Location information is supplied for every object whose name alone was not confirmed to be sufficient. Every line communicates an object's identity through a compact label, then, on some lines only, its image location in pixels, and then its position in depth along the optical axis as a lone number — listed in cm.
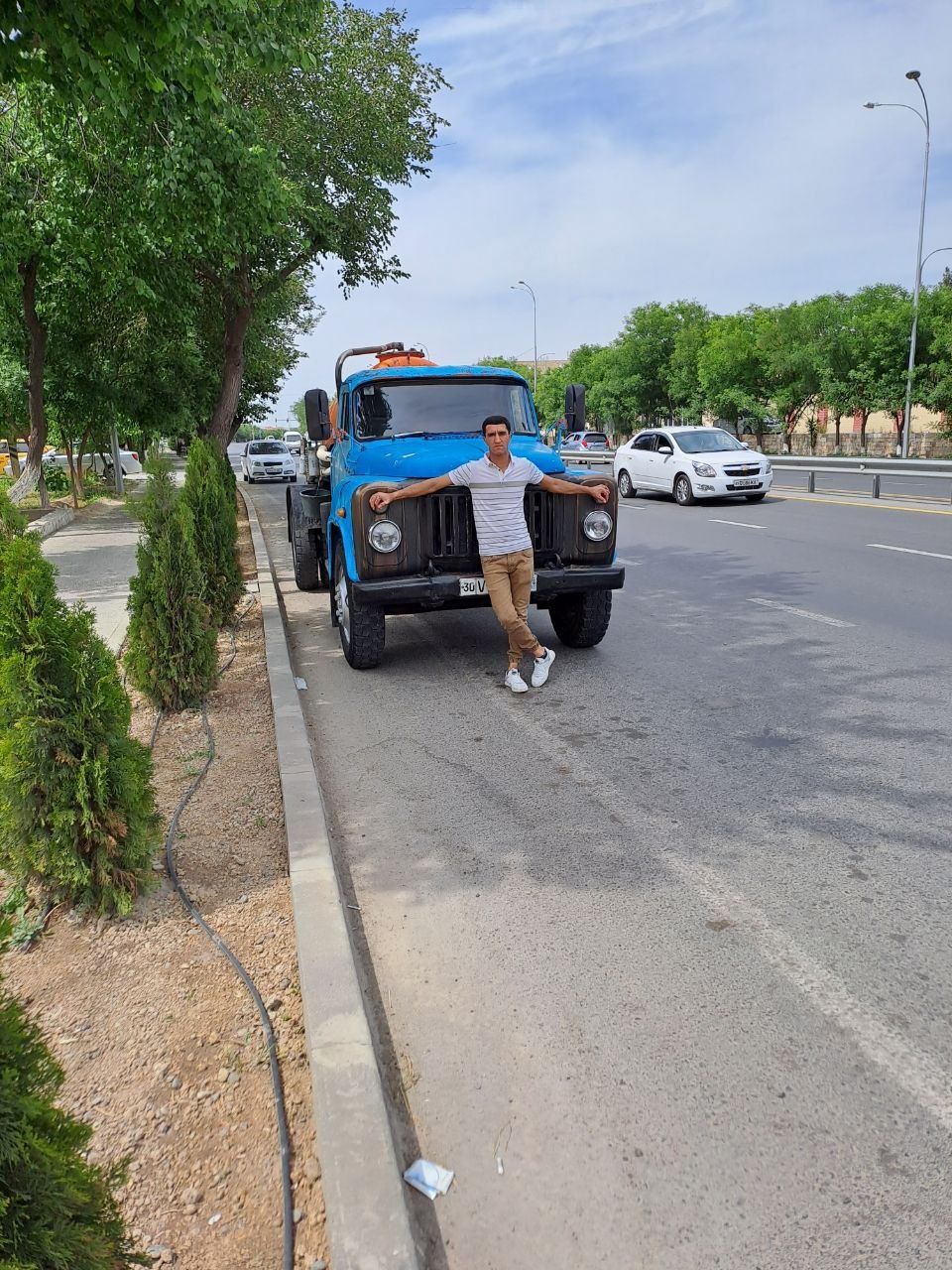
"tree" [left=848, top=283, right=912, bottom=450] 4525
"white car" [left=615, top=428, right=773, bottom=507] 2027
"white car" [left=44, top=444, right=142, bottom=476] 4150
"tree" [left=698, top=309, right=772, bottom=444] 5534
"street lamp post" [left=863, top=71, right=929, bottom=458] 3058
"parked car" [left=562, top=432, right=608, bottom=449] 4575
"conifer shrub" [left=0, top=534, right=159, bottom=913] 341
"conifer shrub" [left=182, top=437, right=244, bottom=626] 847
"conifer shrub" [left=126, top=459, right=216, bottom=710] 588
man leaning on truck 639
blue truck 664
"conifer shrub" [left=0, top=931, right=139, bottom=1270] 152
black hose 217
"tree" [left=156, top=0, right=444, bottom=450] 1655
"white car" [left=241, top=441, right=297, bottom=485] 4191
